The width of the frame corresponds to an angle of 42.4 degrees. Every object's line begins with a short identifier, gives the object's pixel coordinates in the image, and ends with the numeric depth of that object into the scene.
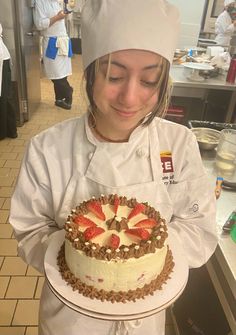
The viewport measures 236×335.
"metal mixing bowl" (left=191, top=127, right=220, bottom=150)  1.61
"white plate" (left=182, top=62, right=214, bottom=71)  2.67
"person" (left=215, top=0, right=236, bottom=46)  4.66
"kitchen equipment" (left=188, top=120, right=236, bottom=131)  1.82
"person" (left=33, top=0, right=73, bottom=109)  3.70
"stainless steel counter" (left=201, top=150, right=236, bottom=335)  0.93
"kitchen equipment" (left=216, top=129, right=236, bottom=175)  1.47
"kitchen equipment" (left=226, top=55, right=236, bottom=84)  2.65
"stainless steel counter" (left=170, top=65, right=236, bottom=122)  2.62
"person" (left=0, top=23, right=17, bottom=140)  3.06
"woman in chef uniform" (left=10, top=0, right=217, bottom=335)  0.92
